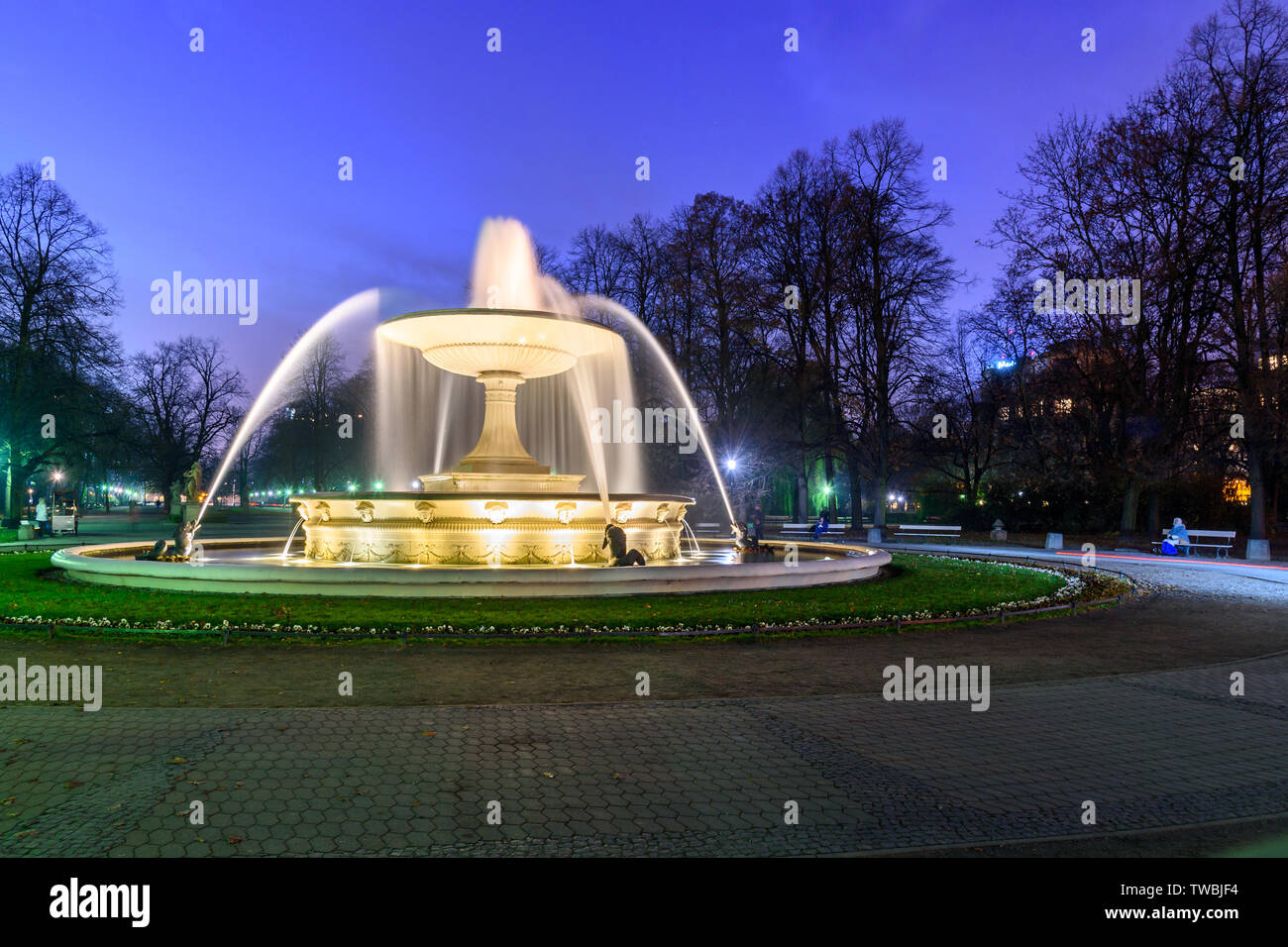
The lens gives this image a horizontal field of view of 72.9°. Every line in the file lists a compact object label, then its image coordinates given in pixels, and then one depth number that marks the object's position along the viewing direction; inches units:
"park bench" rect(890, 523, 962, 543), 1421.0
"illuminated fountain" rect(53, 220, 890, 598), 540.1
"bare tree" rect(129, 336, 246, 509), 2140.7
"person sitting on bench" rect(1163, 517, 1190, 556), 1061.8
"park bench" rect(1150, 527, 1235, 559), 998.6
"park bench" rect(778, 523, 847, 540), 1353.5
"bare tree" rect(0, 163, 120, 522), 1347.2
